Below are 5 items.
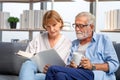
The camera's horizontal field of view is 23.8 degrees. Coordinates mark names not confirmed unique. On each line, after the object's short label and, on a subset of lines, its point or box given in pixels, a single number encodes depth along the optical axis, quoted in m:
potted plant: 4.00
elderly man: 2.08
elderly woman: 2.60
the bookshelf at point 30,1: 4.17
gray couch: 3.05
